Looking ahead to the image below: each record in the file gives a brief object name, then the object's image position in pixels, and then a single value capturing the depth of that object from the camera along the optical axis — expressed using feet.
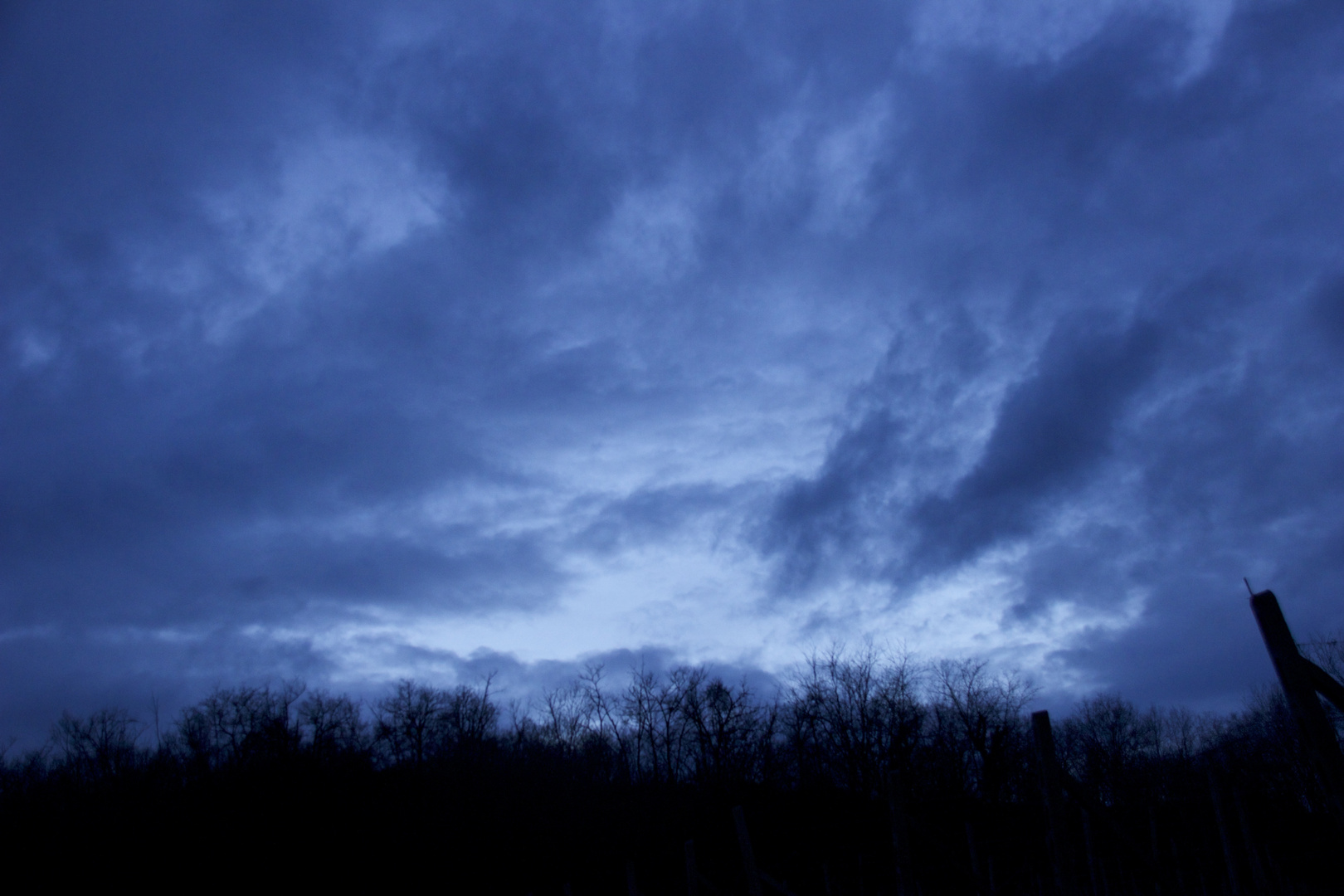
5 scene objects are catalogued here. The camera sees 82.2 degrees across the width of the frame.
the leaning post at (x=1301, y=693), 13.91
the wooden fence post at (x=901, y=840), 32.50
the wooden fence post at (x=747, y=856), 41.60
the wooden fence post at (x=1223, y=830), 38.90
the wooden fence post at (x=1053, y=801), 21.77
